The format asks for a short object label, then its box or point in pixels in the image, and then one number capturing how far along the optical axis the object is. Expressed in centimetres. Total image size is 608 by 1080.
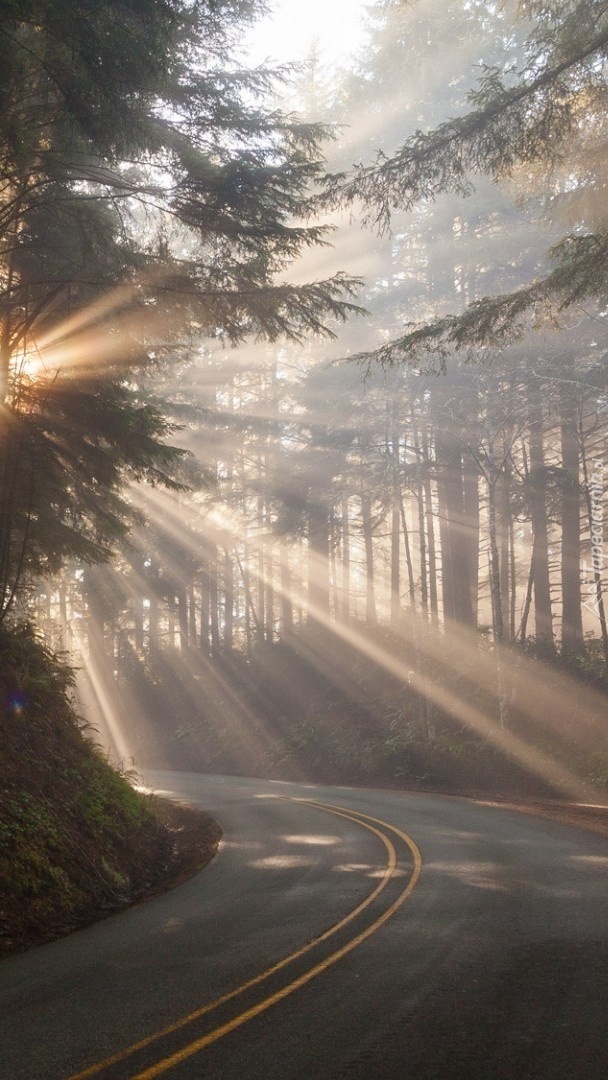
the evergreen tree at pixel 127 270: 1206
